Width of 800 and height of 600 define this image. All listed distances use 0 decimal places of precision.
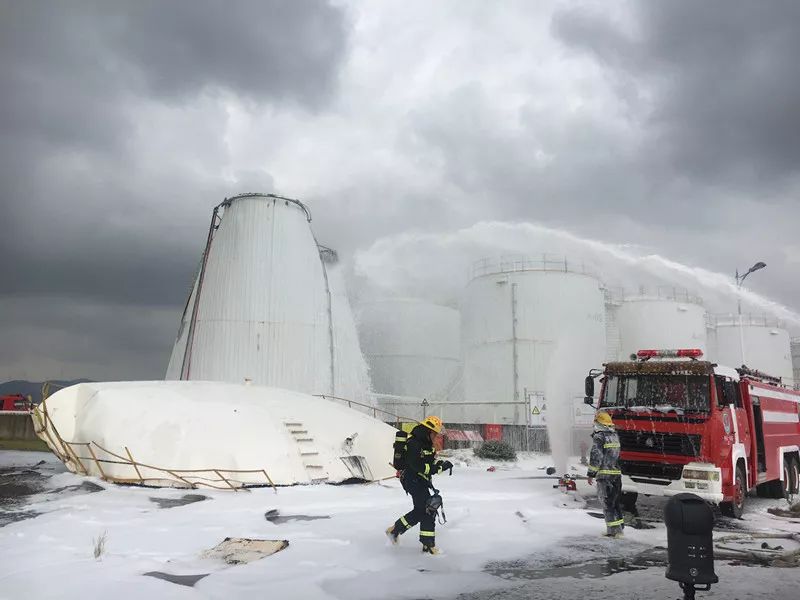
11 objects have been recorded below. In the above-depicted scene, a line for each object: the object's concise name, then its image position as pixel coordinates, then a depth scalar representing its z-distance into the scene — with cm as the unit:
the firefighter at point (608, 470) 905
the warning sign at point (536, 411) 2456
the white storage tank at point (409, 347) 4144
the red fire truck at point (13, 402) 3181
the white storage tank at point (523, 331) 3394
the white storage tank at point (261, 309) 2467
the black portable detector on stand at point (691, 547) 484
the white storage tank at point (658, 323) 4241
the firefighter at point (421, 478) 779
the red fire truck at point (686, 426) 1031
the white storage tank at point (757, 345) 5003
